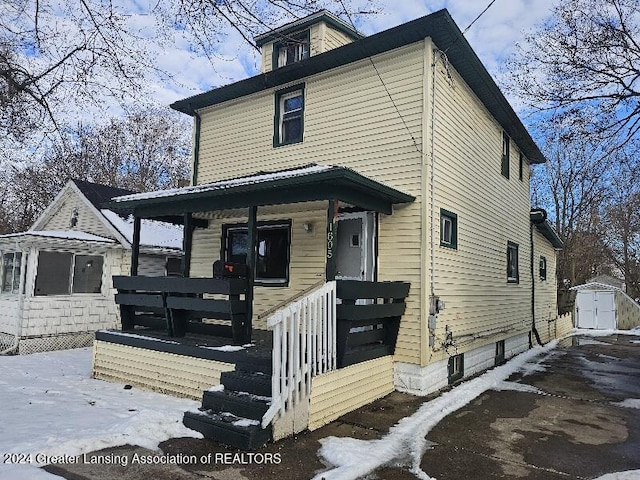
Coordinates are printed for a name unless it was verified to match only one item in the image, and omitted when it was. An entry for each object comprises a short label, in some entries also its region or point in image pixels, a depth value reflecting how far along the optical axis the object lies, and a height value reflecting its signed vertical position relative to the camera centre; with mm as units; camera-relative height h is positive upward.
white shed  23309 -1105
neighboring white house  11047 -114
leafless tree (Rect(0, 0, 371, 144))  4977 +2882
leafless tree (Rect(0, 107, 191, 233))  25578 +6640
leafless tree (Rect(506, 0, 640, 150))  8273 +4229
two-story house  5855 +1236
